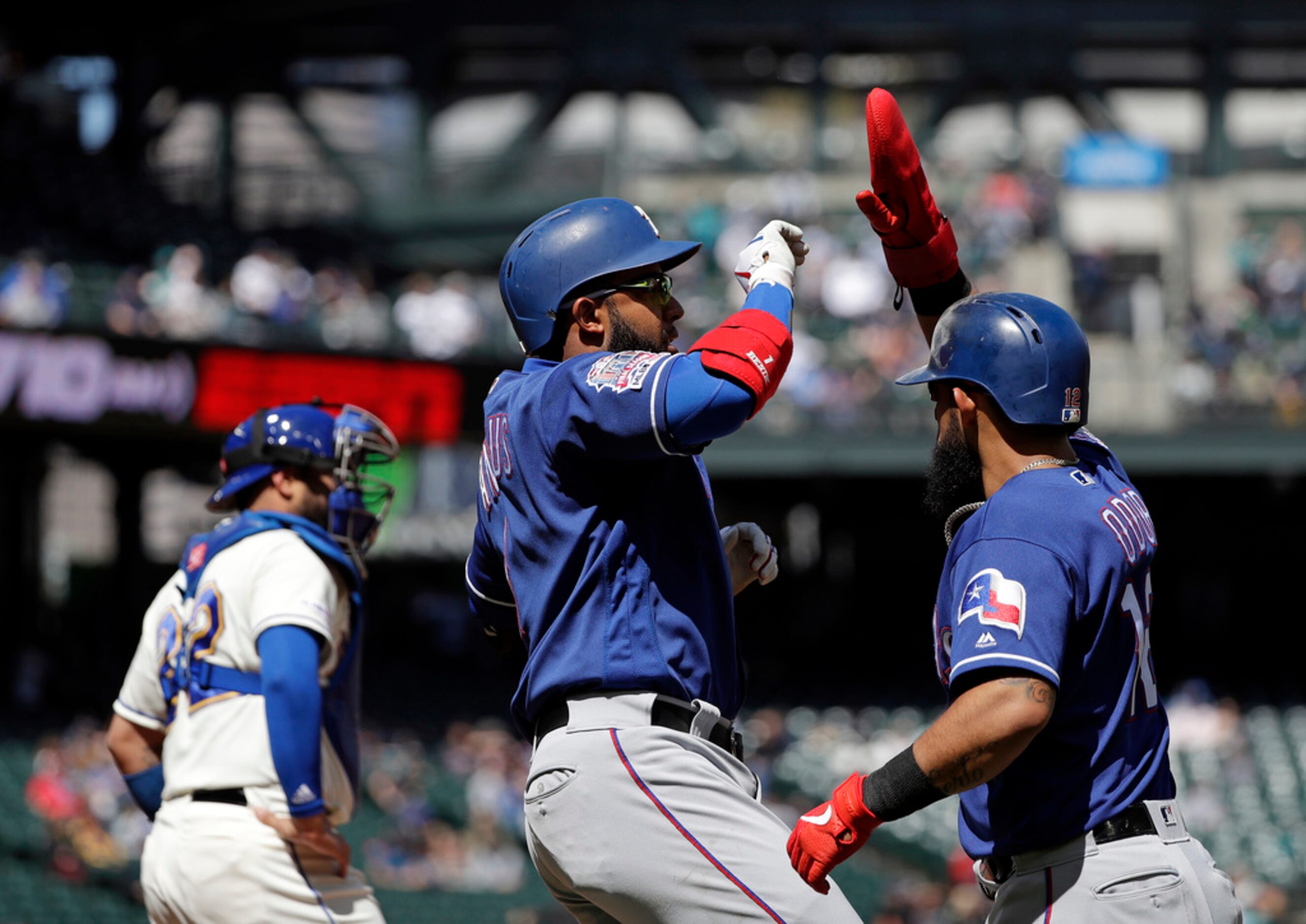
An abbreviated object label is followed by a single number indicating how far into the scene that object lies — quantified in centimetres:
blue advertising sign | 3672
